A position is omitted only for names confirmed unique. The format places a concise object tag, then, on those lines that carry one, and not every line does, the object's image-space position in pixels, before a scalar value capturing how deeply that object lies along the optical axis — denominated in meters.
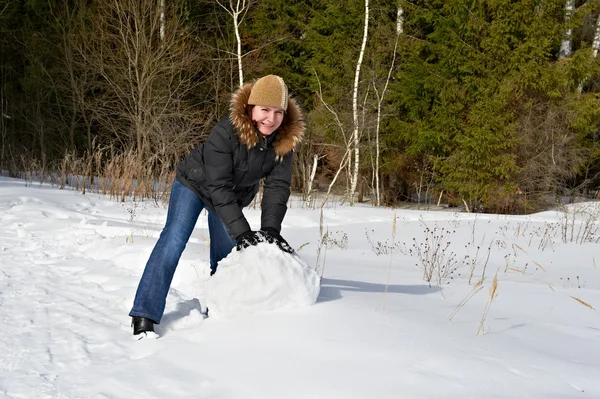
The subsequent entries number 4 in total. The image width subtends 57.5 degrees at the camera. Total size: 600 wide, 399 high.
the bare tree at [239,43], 15.64
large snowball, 2.74
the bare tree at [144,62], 15.87
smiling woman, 2.87
